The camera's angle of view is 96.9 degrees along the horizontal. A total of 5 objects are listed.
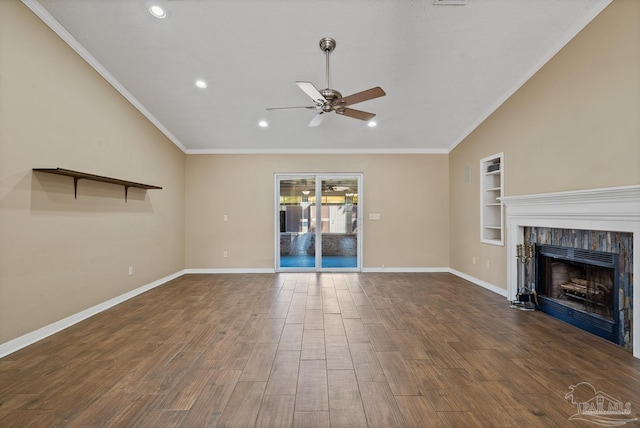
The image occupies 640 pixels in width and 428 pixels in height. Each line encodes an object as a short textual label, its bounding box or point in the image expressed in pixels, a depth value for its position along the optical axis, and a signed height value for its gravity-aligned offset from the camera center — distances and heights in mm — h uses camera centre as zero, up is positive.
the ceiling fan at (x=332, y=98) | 2733 +1205
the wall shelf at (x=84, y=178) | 2714 +463
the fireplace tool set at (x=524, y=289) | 3590 -934
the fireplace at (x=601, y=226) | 2389 -90
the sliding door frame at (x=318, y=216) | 5922 +38
